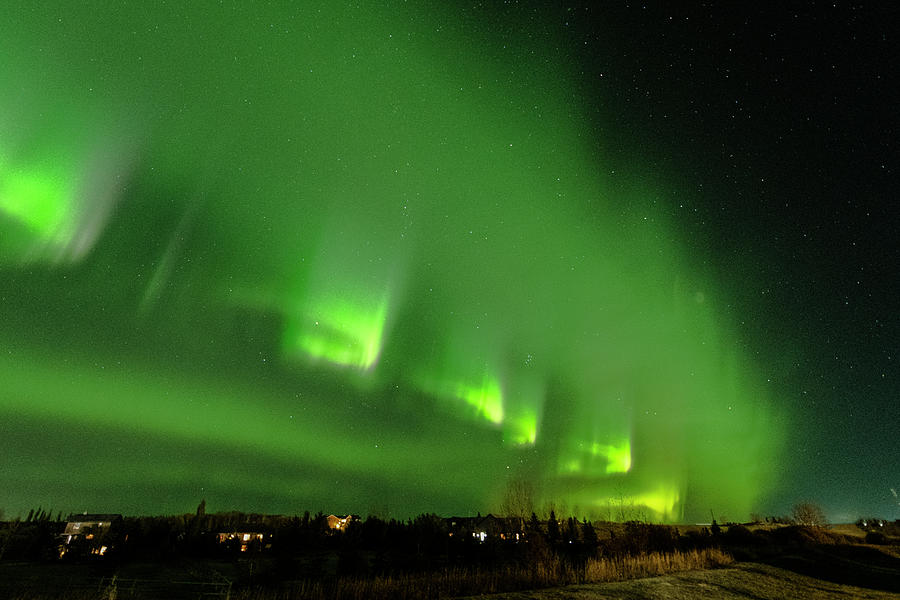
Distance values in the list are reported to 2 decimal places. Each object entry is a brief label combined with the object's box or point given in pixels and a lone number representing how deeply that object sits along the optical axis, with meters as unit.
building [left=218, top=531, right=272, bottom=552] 62.22
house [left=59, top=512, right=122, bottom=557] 76.94
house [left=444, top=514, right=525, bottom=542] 69.25
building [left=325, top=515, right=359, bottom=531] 93.79
